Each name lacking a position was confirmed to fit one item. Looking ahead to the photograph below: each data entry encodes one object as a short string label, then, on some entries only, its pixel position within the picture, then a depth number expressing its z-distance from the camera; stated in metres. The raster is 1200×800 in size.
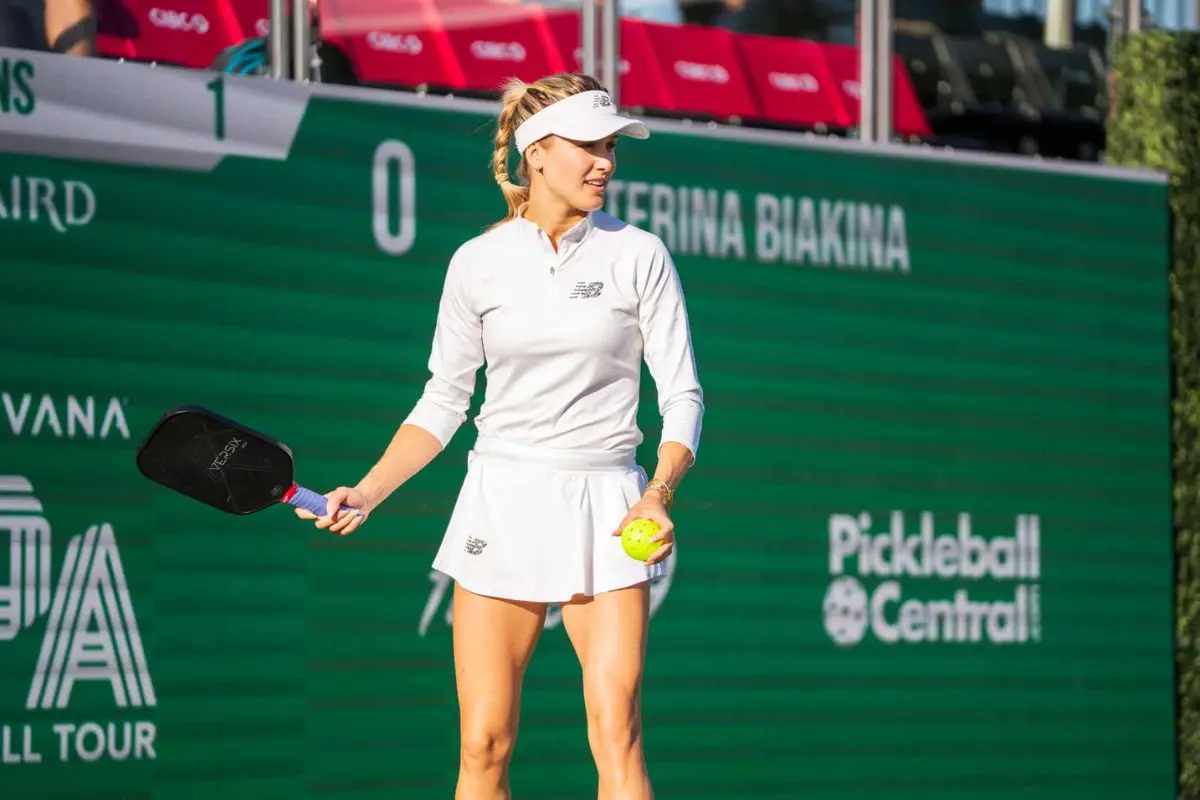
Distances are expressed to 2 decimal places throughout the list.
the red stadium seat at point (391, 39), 15.58
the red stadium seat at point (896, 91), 18.02
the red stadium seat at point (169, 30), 14.42
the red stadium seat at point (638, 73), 16.94
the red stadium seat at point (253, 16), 15.19
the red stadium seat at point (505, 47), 16.03
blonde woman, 10.05
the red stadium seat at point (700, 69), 16.98
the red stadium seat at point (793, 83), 17.34
